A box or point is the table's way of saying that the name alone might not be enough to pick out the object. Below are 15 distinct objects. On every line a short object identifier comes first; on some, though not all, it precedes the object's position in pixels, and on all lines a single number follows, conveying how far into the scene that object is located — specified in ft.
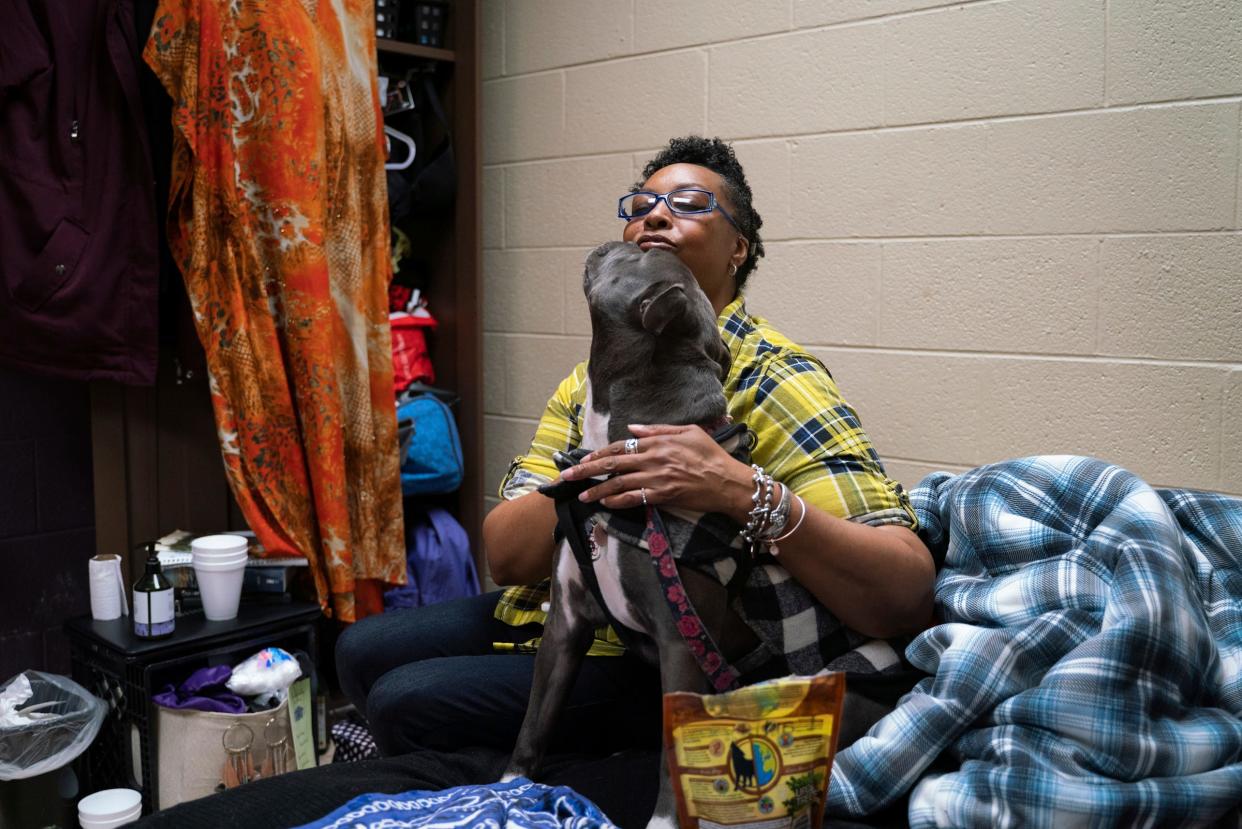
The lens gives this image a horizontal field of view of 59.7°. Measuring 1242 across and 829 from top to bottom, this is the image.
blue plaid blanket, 4.08
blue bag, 9.97
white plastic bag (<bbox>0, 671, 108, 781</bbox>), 6.91
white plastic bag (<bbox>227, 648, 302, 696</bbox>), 7.65
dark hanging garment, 7.85
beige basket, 7.41
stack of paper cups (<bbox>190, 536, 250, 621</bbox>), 7.94
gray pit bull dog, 4.39
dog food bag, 3.76
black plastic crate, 7.43
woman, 4.51
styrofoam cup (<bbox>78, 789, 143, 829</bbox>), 6.81
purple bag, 9.93
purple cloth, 7.45
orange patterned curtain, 8.21
